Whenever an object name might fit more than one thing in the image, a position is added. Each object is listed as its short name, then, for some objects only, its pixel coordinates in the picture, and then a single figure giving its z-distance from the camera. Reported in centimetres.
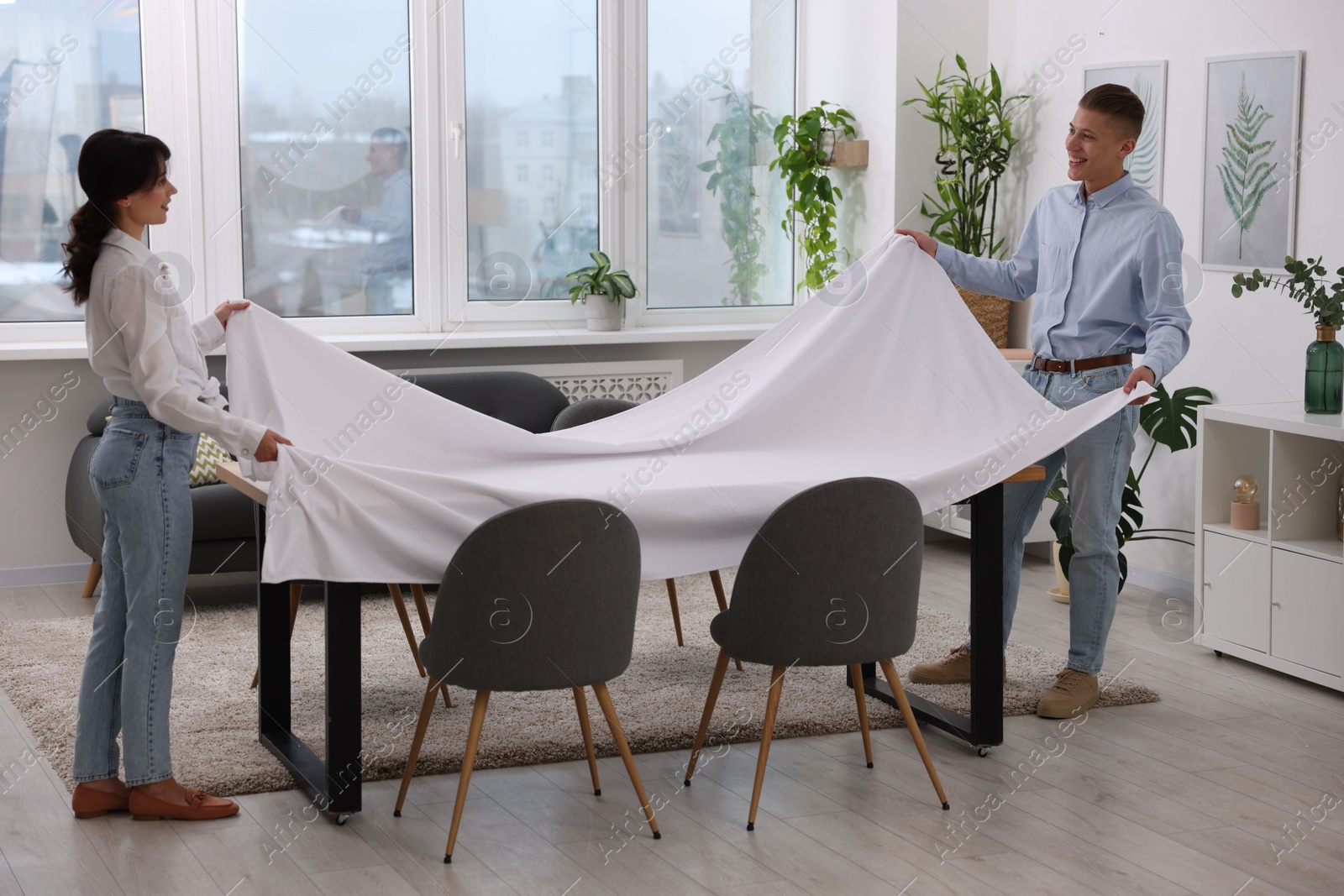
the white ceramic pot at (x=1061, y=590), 516
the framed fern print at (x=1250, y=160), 452
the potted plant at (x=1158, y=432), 475
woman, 281
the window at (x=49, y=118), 538
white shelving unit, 400
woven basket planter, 581
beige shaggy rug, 346
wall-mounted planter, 614
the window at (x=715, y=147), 643
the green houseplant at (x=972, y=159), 574
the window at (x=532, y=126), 610
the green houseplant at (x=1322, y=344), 404
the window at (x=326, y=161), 575
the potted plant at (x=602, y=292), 616
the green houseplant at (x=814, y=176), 625
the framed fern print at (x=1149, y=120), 505
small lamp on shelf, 430
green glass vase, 407
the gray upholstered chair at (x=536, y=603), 275
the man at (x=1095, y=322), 368
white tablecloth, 285
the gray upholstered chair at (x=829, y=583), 295
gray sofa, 493
